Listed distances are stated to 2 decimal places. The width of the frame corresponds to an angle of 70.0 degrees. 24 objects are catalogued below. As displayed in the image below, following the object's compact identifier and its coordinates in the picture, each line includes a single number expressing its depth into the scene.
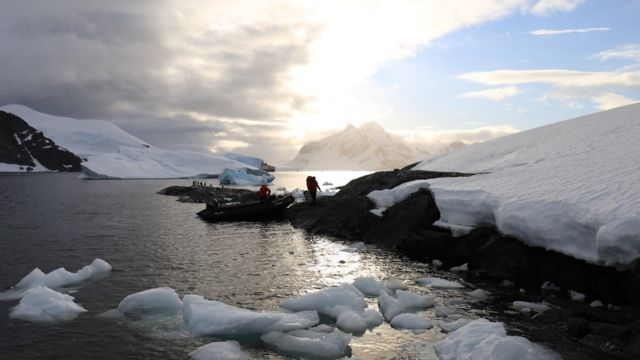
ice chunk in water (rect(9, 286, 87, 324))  12.41
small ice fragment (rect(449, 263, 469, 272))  18.22
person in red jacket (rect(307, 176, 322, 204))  31.46
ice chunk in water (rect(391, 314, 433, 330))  11.96
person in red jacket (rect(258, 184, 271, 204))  34.31
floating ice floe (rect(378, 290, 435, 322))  13.02
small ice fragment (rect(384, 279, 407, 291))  15.75
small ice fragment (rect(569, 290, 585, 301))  13.70
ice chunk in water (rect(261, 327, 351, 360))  10.27
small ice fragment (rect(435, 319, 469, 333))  11.78
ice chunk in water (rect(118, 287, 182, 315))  13.11
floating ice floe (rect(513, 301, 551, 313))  13.12
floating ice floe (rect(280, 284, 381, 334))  12.31
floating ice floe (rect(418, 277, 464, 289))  15.85
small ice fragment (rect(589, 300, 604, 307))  12.95
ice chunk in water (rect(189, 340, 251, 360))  9.87
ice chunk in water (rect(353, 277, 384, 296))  15.02
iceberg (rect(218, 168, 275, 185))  86.50
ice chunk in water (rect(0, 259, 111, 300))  14.85
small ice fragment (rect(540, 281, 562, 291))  14.82
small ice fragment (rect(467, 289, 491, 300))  14.60
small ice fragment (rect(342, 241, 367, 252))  22.55
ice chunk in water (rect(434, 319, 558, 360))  9.21
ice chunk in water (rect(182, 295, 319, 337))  11.18
